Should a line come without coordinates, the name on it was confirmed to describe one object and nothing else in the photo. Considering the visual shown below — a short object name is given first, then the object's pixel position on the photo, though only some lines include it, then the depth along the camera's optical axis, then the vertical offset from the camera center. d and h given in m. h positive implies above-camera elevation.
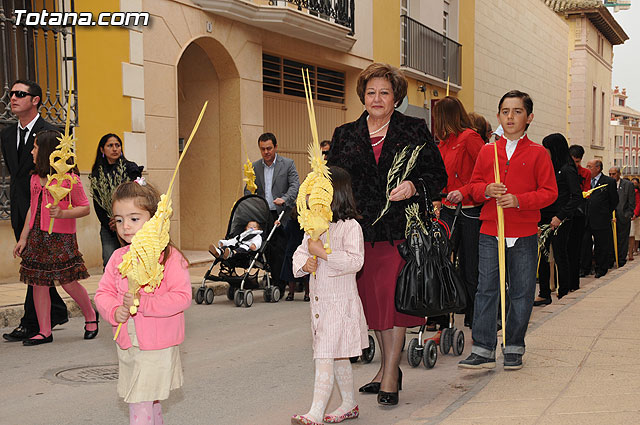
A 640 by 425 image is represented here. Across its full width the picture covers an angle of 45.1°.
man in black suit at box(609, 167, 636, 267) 15.89 -0.82
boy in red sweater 5.45 -0.38
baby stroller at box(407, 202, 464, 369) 5.73 -1.31
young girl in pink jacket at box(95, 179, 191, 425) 3.35 -0.62
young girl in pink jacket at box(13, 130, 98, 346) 6.49 -0.52
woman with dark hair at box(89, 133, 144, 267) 7.25 +0.02
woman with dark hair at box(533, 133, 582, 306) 8.43 -0.09
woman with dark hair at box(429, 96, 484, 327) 6.47 +0.11
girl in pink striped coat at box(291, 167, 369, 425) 4.10 -0.66
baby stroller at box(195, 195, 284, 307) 9.19 -1.03
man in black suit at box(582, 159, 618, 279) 13.53 -0.76
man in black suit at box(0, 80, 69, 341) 6.75 +0.23
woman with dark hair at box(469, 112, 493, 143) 7.11 +0.49
